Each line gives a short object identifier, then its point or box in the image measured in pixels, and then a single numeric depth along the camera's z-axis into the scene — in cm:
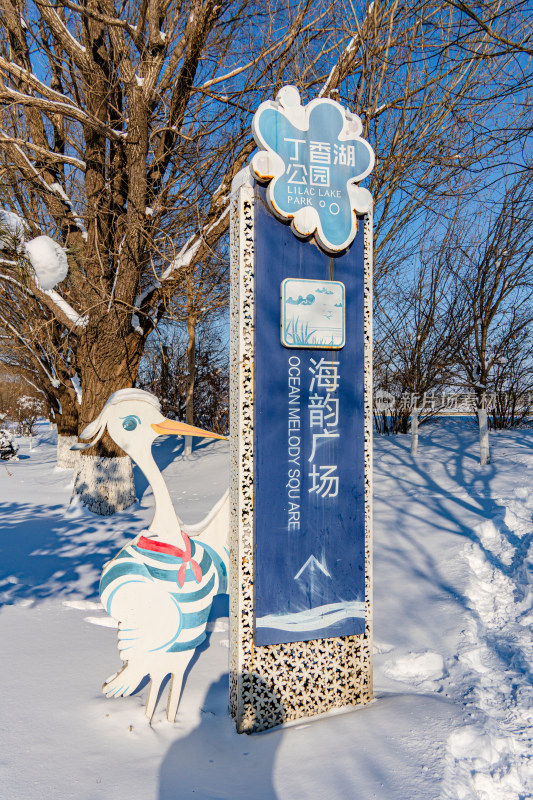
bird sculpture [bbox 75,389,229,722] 292
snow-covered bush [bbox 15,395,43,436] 2508
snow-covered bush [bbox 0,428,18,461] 1542
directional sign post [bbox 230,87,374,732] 299
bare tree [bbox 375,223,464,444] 1055
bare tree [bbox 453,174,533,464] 948
